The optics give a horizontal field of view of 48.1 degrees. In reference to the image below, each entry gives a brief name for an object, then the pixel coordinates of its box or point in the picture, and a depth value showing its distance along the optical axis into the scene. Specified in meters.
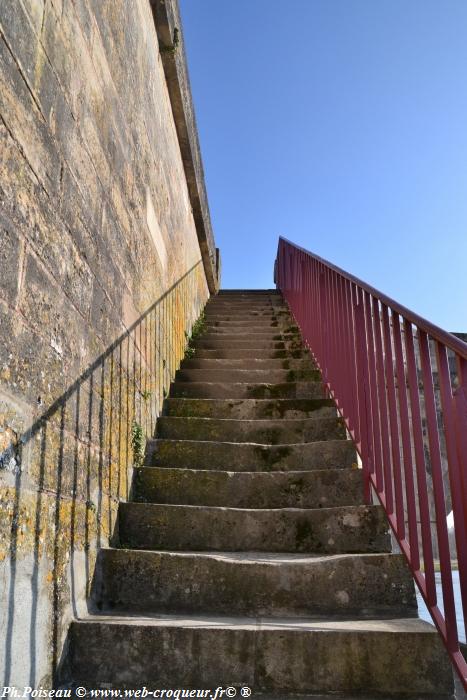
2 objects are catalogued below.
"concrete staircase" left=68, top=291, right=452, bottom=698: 1.62
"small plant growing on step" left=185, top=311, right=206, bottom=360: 4.71
